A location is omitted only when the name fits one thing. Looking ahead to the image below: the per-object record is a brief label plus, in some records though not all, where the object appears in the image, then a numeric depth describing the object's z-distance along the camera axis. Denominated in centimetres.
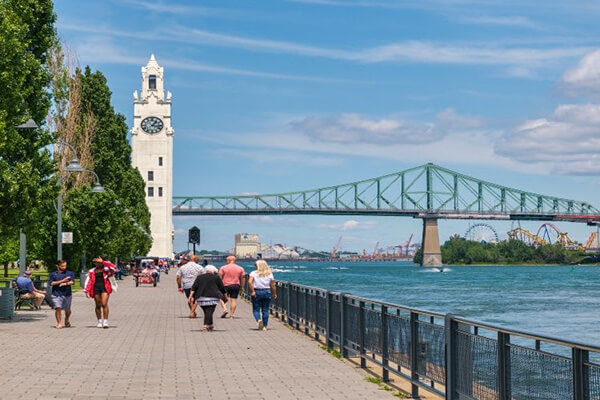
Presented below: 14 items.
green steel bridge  15375
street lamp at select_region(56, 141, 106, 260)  3688
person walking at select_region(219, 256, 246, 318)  2764
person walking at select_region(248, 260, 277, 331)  2303
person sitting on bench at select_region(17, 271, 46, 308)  3072
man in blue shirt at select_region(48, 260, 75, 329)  2362
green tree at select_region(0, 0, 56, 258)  2555
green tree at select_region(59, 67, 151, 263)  5384
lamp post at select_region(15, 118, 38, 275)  3172
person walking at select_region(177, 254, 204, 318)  2924
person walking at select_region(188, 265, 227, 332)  2266
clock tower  15788
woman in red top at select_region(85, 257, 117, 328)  2355
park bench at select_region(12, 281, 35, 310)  3055
